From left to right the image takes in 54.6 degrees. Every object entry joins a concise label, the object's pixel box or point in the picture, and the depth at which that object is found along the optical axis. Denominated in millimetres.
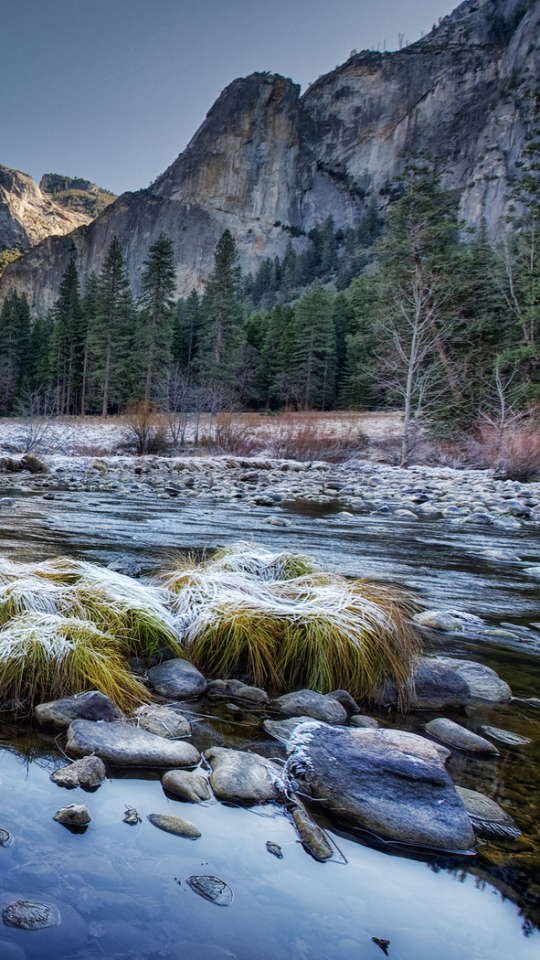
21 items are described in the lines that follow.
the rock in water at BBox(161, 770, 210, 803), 1737
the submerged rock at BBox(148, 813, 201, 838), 1562
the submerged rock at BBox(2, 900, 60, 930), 1182
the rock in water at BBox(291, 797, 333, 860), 1532
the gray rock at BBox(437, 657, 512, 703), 2678
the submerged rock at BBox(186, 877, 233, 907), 1329
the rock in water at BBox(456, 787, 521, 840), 1666
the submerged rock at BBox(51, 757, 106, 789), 1748
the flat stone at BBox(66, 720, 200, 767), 1893
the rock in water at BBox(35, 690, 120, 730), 2115
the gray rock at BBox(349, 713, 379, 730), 2354
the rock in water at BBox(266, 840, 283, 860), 1501
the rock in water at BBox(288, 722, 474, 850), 1642
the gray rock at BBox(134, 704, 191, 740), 2152
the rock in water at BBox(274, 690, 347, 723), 2379
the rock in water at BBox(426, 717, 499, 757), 2164
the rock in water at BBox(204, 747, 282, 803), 1765
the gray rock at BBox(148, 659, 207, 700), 2520
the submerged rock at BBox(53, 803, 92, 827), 1547
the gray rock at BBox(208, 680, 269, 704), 2534
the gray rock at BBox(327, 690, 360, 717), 2529
